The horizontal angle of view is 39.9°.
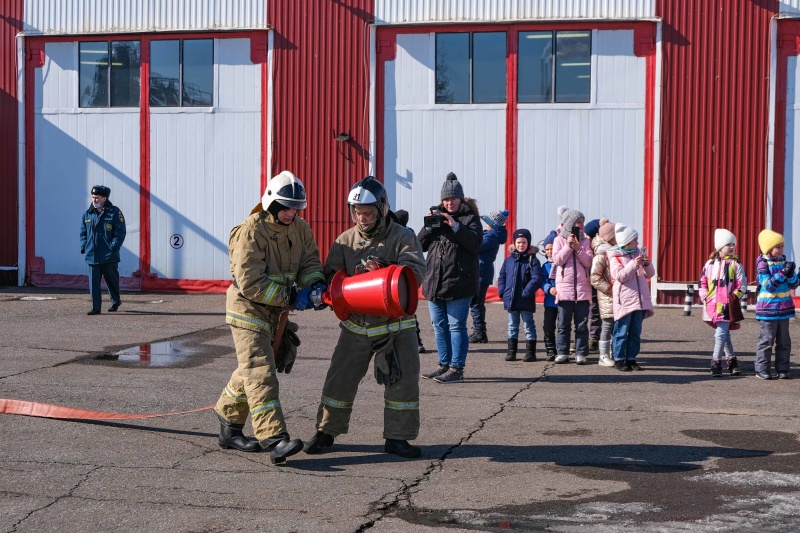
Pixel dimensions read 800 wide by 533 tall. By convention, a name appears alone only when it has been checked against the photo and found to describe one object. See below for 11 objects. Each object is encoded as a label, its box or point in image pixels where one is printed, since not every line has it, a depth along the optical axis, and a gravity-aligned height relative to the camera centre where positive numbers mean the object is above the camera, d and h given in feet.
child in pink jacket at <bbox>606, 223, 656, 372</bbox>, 35.42 -2.39
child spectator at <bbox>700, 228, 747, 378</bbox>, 34.86 -2.23
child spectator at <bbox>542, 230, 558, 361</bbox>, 37.83 -3.24
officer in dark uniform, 49.90 -1.07
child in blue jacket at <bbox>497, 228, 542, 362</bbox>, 37.50 -2.33
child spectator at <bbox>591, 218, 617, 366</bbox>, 36.86 -2.64
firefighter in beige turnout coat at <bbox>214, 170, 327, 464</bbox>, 22.20 -1.65
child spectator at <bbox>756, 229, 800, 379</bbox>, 34.35 -2.57
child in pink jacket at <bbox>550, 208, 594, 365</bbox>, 36.94 -2.28
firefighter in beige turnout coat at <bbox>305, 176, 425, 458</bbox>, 23.26 -2.84
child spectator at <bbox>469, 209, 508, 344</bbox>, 40.75 -1.65
